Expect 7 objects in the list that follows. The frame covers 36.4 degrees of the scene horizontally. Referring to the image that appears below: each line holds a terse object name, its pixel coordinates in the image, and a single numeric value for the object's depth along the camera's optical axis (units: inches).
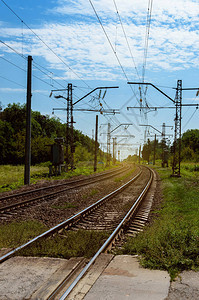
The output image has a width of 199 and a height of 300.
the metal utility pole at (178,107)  1137.5
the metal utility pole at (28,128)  812.0
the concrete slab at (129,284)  179.0
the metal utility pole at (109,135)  2405.1
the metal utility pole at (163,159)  2406.0
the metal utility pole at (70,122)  1364.4
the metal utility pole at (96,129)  1641.2
